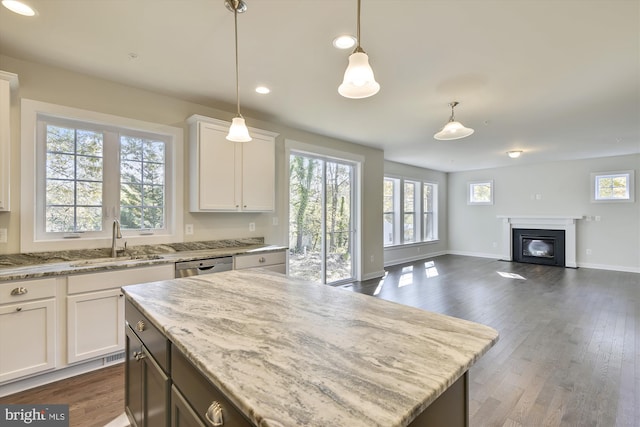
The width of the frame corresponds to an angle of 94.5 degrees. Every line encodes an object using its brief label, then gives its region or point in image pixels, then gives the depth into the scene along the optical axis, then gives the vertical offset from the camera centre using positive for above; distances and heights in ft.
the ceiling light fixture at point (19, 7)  5.72 +4.09
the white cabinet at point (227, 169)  10.20 +1.66
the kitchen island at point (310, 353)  2.13 -1.36
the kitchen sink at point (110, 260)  7.72 -1.31
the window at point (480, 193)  27.07 +2.04
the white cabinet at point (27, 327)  6.50 -2.59
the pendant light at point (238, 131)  6.59 +1.86
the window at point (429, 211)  27.09 +0.35
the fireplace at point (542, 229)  22.29 -1.20
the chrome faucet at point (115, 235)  8.70 -0.61
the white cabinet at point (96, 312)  7.27 -2.51
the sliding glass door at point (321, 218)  14.61 -0.20
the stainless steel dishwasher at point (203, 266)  8.84 -1.63
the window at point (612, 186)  20.45 +2.03
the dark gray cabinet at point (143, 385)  3.85 -2.55
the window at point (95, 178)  8.15 +1.12
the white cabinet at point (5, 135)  7.07 +1.90
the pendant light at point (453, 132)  9.97 +2.84
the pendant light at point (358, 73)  4.45 +2.14
